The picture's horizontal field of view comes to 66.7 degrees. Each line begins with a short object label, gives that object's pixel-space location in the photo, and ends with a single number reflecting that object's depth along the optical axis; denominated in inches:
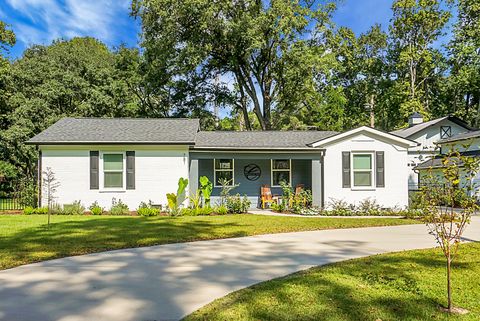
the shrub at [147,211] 526.9
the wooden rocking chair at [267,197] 633.6
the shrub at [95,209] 538.3
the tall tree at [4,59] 866.8
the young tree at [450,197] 156.2
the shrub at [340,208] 554.9
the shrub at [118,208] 542.3
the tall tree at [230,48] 938.7
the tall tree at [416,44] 1184.8
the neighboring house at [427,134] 960.3
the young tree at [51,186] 565.2
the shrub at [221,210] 542.9
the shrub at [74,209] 535.8
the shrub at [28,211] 516.7
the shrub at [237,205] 559.2
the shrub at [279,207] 592.8
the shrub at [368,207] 566.9
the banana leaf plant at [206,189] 574.6
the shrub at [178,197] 556.4
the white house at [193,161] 577.9
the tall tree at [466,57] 1168.8
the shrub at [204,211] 530.3
